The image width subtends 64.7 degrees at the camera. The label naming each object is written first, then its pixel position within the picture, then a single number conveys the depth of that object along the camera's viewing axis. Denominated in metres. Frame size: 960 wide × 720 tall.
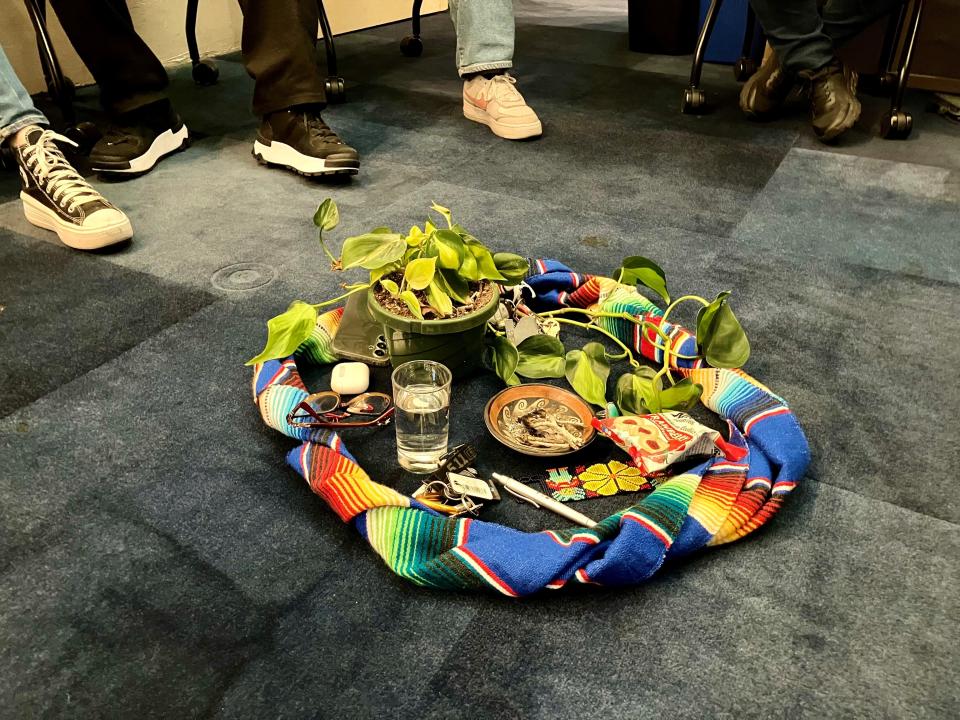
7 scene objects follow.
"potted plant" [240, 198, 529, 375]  0.89
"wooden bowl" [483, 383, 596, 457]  0.88
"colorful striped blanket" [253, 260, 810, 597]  0.71
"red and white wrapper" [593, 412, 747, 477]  0.83
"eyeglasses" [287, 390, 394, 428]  0.92
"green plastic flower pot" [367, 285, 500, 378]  0.90
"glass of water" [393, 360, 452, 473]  0.85
